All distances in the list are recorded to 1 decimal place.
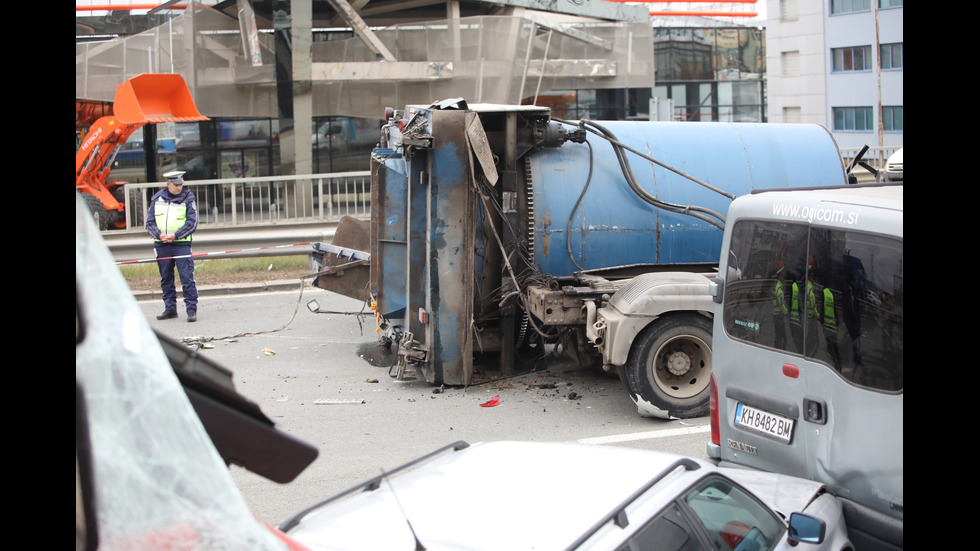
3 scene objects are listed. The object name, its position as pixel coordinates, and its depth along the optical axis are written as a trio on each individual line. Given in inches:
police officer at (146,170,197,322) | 448.8
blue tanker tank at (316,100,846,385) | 301.9
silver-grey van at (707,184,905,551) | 159.5
